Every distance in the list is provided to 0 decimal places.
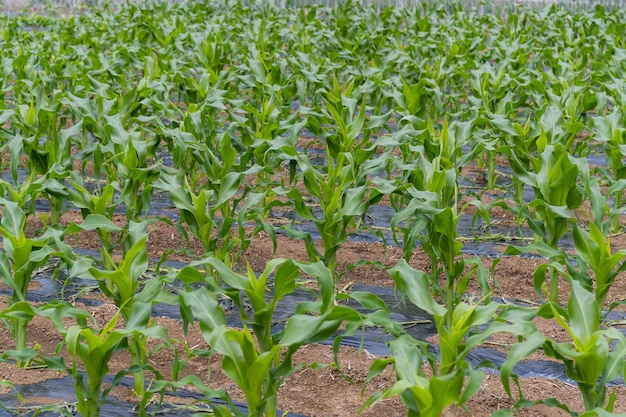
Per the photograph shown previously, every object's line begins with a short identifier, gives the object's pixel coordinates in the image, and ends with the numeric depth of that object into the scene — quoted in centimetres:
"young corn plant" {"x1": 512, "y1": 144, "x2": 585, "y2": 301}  390
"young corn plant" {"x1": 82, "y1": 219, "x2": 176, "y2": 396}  291
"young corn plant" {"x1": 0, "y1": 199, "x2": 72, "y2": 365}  328
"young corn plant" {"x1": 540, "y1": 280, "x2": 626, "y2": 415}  256
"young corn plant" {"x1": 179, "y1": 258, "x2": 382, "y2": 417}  262
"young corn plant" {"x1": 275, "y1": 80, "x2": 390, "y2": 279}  393
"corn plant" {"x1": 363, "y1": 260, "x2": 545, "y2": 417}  246
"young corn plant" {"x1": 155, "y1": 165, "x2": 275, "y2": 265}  393
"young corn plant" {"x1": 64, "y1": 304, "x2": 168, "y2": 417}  270
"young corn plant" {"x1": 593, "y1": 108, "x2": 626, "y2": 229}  470
